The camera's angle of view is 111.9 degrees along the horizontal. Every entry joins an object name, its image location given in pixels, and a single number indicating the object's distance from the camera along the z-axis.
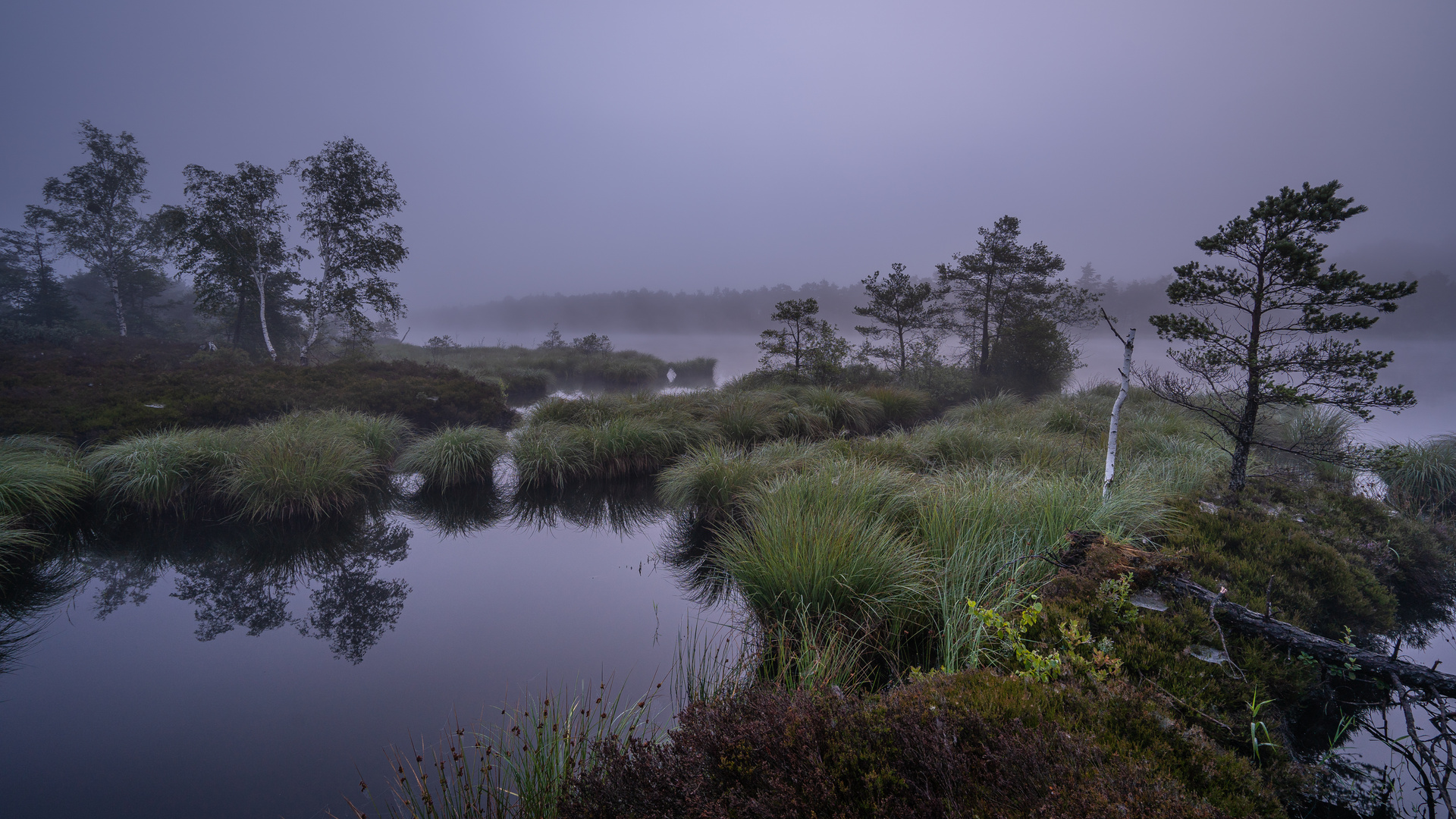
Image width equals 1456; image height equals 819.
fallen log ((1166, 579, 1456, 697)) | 1.75
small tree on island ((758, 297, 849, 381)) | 14.58
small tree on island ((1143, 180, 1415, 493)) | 3.76
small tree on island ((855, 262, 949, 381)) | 16.00
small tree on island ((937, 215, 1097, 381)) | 15.70
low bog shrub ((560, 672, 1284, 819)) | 1.15
